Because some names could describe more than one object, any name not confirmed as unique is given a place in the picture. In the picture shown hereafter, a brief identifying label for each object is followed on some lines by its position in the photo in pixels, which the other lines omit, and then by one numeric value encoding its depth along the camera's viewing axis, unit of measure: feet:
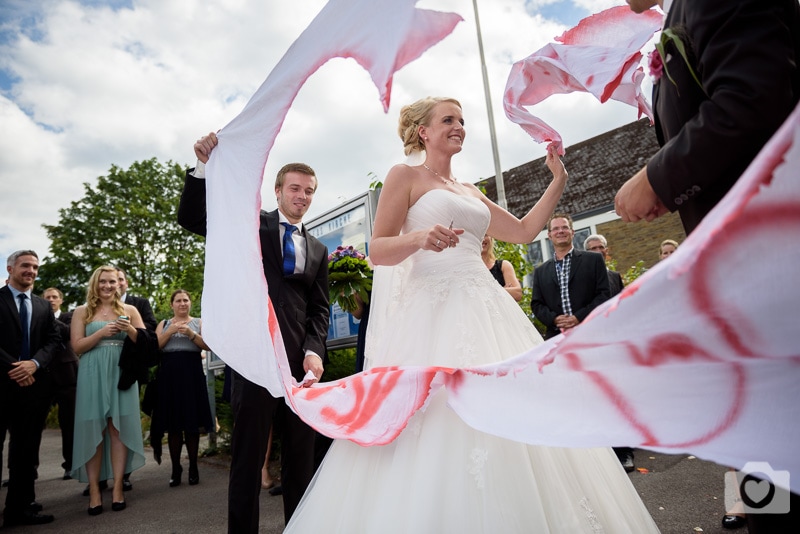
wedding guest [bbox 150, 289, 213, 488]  21.34
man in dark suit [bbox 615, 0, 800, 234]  4.01
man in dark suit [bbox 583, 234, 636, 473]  16.66
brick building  65.41
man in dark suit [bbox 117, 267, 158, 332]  21.16
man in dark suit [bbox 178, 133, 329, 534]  9.83
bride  6.29
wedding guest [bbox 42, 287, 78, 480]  20.49
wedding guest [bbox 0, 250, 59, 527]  16.69
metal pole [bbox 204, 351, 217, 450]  25.69
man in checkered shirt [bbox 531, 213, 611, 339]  18.44
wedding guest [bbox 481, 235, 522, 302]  18.54
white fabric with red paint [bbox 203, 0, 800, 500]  3.48
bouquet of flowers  16.60
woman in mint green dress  17.44
